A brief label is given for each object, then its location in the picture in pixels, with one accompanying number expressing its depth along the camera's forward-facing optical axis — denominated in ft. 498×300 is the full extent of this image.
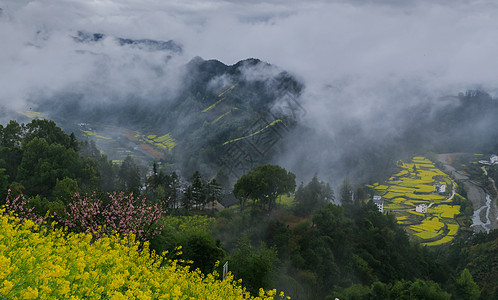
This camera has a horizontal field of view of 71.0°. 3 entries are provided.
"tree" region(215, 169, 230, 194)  223.69
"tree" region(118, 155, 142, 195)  161.85
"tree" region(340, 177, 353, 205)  189.89
